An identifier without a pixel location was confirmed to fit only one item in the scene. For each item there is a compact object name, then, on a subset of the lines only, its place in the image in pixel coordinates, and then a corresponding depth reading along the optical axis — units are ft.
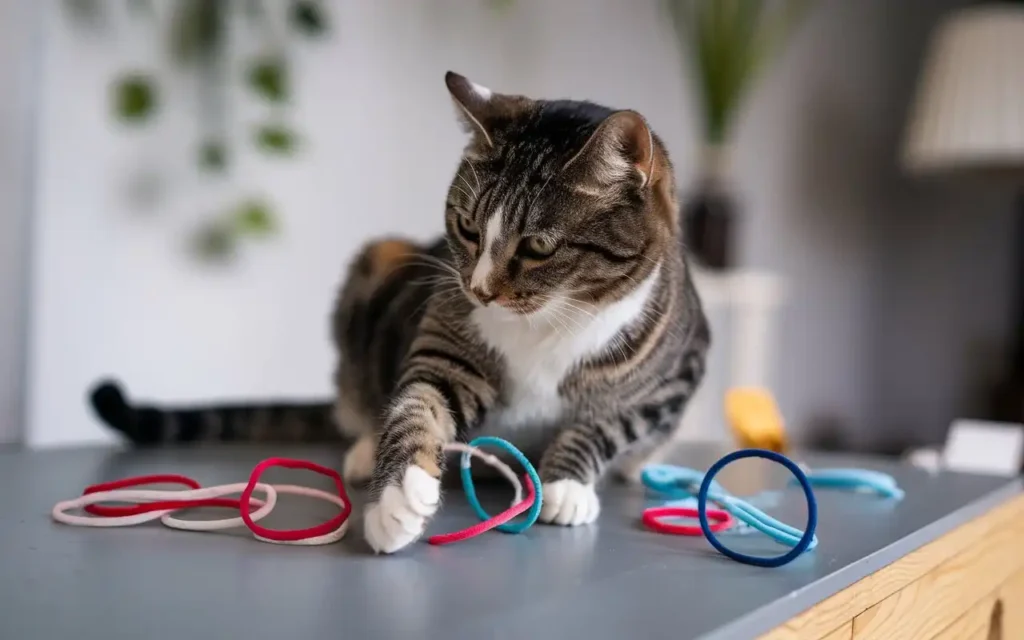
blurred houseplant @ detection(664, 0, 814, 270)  6.79
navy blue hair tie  2.18
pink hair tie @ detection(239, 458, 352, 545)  2.24
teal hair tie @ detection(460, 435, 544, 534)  2.43
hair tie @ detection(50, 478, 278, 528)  2.35
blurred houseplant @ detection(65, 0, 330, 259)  4.36
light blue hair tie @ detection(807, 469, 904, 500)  3.23
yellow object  4.19
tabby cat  2.65
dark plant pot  6.88
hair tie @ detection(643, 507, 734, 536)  2.52
